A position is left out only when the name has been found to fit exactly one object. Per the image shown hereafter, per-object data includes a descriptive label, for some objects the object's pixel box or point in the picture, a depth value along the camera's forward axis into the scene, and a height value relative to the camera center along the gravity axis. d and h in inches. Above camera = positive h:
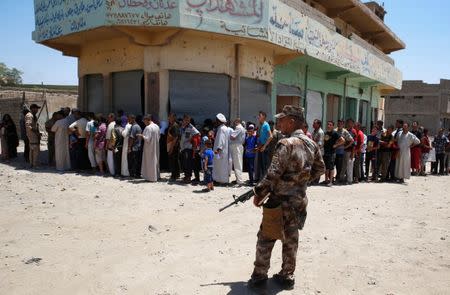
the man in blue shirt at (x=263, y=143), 301.9 -17.4
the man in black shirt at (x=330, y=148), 332.5 -22.9
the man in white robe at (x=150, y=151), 320.5 -27.0
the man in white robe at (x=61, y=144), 366.0 -25.1
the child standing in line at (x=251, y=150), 314.3 -24.0
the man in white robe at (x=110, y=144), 335.9 -22.4
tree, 2020.4 +248.8
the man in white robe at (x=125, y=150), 329.4 -27.8
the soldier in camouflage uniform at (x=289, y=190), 117.9 -22.0
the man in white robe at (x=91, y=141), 351.9 -21.0
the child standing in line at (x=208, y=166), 290.7 -35.4
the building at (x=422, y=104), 1334.9 +72.5
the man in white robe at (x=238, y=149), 317.7 -23.9
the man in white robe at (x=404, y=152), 377.1 -28.6
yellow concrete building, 359.9 +82.4
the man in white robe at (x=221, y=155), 308.5 -28.3
